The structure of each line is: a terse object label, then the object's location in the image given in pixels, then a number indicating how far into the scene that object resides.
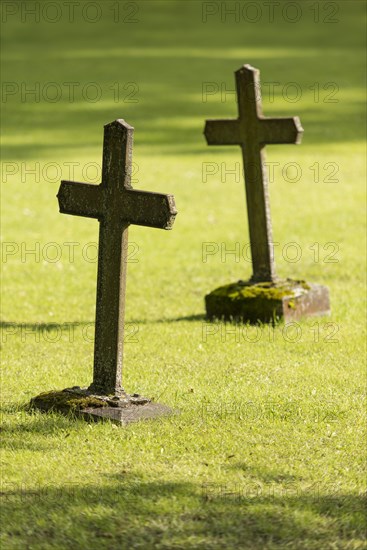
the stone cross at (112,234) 14.58
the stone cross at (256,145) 20.39
